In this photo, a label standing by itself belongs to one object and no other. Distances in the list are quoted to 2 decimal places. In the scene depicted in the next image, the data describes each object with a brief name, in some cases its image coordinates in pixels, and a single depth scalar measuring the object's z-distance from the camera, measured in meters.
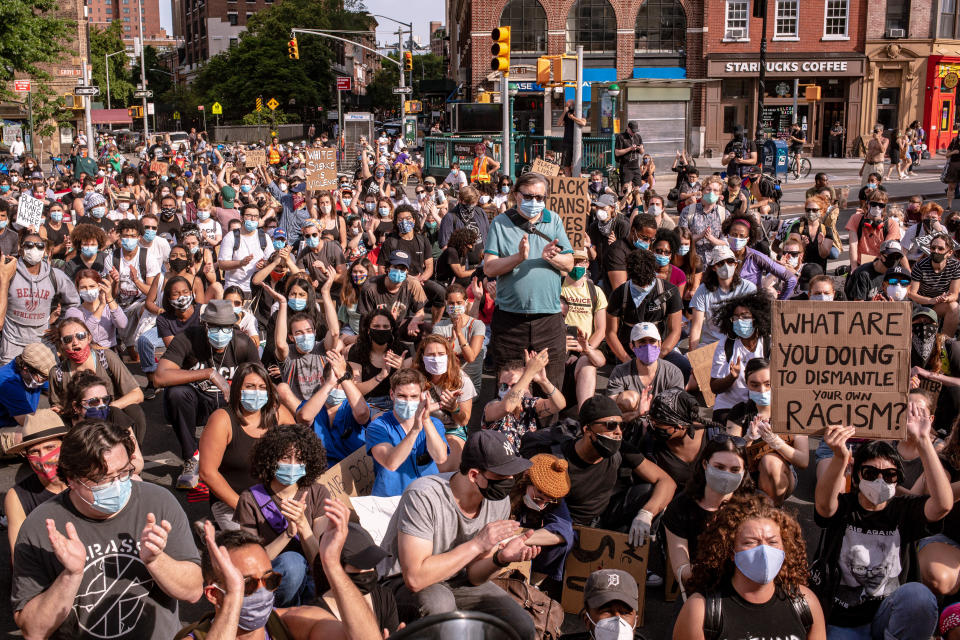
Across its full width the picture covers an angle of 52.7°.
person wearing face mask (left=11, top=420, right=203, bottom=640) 3.77
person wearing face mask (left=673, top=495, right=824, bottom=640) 3.86
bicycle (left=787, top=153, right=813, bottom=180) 28.95
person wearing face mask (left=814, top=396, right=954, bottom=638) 4.63
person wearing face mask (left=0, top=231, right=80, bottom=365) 8.68
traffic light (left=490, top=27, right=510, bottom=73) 16.08
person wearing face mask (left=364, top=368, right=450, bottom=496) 5.39
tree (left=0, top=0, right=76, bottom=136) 30.31
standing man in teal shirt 7.25
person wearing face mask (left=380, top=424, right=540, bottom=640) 4.33
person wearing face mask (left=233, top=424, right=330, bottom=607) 4.75
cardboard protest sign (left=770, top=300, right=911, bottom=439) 4.97
